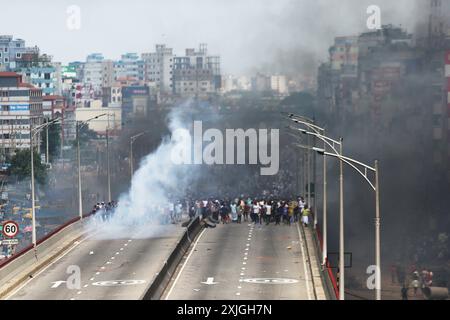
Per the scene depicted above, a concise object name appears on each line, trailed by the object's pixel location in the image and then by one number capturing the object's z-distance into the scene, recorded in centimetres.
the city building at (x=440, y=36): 17775
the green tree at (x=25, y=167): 19038
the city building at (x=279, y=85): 18525
